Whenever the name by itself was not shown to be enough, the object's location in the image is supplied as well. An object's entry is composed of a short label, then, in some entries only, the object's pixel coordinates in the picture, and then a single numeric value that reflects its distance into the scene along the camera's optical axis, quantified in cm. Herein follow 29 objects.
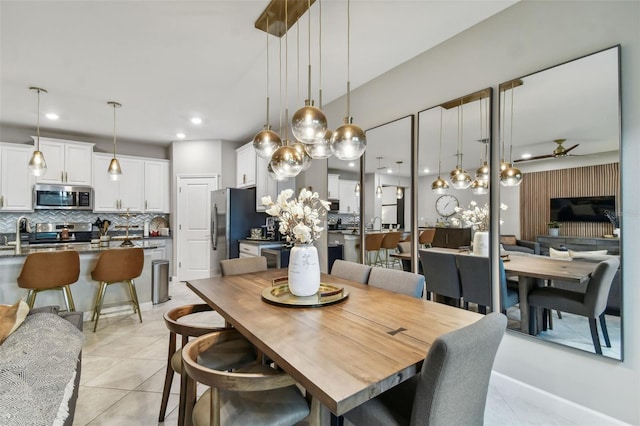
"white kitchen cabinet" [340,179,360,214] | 365
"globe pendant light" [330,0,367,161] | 176
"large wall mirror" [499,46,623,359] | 172
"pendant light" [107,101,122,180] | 427
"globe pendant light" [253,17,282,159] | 210
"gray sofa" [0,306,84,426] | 92
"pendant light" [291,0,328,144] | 170
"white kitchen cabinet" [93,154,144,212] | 541
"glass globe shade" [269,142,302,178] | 199
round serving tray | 163
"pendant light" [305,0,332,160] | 219
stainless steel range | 497
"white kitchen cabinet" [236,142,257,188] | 512
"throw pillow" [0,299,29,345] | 129
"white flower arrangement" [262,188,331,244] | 178
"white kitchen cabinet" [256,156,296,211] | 477
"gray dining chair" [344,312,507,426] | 96
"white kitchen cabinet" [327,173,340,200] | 390
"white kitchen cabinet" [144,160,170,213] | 587
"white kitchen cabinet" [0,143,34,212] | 464
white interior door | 570
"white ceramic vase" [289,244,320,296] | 176
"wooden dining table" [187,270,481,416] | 92
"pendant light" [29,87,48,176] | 365
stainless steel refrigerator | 488
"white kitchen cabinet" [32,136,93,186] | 492
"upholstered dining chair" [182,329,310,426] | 104
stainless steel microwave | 490
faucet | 324
